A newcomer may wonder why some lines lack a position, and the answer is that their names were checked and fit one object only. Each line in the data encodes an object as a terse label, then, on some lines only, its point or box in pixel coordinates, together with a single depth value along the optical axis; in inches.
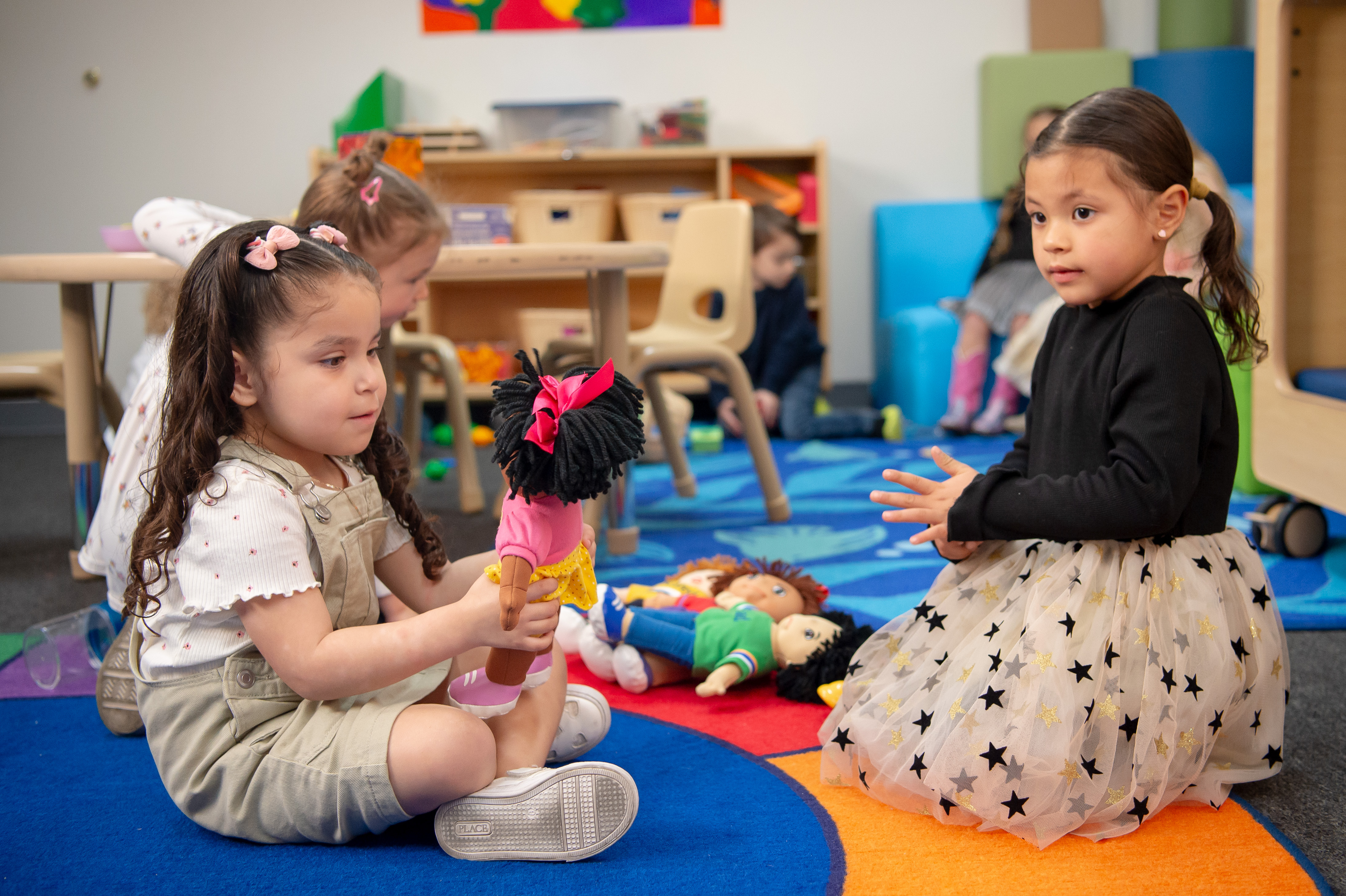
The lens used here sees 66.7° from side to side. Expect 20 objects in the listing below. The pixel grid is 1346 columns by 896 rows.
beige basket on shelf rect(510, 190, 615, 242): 134.5
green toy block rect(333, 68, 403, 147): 135.9
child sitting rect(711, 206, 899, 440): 126.2
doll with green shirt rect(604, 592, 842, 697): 47.4
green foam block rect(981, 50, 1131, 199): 139.7
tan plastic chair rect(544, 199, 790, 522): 78.6
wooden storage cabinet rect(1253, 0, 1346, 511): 62.1
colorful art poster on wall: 147.8
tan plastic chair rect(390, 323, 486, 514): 88.8
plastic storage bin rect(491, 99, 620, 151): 140.4
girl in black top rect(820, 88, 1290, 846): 34.3
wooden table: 60.1
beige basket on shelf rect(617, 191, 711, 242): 134.8
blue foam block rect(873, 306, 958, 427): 132.3
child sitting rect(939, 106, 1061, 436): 123.8
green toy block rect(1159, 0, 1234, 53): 136.7
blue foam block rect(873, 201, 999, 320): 146.6
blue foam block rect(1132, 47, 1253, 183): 133.4
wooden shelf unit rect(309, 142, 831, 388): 139.5
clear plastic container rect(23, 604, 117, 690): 50.1
